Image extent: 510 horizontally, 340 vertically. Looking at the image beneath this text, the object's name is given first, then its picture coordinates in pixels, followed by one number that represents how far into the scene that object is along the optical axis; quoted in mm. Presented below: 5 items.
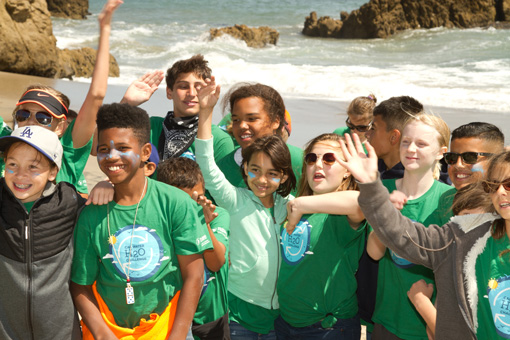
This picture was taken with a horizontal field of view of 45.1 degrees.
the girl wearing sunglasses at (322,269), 3318
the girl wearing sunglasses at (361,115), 5492
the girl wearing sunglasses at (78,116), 3514
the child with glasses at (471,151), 3625
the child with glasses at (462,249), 2648
